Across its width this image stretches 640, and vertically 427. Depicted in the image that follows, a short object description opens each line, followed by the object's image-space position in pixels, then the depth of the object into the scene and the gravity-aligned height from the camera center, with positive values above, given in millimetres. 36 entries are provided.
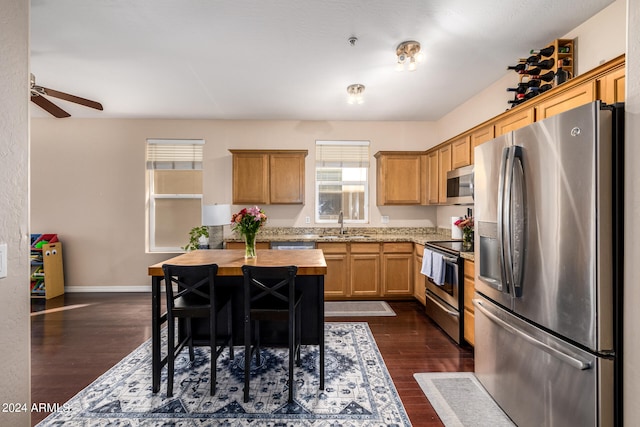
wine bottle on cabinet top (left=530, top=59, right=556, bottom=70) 2514 +1261
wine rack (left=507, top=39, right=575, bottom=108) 2453 +1248
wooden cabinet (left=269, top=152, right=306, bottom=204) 4578 +571
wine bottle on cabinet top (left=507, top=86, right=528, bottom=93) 2617 +1099
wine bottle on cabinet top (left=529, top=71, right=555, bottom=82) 2443 +1133
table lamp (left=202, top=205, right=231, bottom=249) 4191 -75
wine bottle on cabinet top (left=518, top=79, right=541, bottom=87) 2543 +1112
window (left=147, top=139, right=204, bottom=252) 4973 +344
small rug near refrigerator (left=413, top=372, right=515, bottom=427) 1926 -1310
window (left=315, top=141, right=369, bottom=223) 5031 +564
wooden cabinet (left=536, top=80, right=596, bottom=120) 1886 +787
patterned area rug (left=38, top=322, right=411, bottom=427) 1930 -1303
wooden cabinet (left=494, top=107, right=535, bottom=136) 2412 +813
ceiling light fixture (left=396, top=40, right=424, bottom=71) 2651 +1467
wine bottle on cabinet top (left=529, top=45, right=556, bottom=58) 2494 +1366
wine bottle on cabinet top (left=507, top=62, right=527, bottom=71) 2666 +1316
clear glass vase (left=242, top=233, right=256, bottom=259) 2626 -269
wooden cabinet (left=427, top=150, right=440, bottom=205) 4309 +515
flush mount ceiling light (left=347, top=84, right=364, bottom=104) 3586 +1489
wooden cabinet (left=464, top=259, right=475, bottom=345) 2758 -801
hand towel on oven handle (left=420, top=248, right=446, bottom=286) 3189 -582
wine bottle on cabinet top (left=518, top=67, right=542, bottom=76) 2562 +1220
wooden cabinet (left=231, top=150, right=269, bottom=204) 4551 +569
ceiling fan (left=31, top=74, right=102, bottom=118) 2732 +1128
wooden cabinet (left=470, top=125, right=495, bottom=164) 2957 +821
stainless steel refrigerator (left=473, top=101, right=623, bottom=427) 1358 -282
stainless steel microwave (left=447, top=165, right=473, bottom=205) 3330 +337
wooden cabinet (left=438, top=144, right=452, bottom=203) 3955 +630
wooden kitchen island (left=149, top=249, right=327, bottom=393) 2182 -607
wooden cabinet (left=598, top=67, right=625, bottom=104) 1697 +745
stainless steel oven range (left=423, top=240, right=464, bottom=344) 2938 -800
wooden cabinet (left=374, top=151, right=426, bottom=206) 4652 +581
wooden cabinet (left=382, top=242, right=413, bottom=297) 4320 -840
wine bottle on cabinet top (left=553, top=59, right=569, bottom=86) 2305 +1060
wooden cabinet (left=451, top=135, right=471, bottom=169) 3436 +751
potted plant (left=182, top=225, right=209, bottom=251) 4531 -371
